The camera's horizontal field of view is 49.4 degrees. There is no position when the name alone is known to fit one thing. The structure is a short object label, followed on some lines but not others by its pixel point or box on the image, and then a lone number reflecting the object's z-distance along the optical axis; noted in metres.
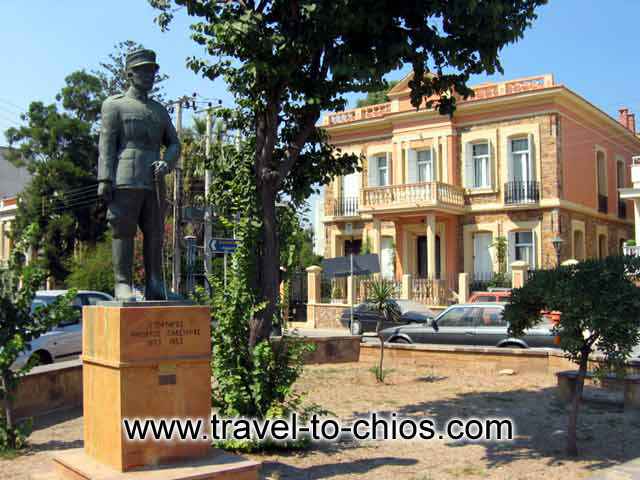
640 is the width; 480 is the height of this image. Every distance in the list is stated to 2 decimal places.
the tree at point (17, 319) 7.62
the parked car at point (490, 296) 21.78
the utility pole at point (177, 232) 26.06
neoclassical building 27.97
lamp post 25.00
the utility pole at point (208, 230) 25.78
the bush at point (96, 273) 33.72
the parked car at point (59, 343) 12.96
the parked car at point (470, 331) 13.95
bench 9.47
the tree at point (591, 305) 6.81
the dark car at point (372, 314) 21.88
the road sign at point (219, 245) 23.81
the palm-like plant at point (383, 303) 14.86
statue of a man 6.55
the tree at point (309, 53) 7.99
